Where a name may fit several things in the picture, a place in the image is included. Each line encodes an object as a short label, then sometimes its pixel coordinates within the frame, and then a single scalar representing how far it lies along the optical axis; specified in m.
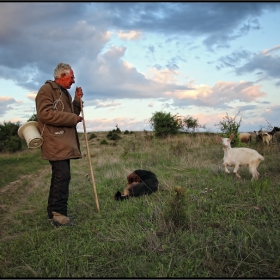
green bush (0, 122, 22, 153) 19.55
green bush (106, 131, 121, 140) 32.13
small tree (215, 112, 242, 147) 12.33
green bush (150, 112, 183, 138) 25.95
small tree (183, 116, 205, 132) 27.53
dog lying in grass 6.22
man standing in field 4.93
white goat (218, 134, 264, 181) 7.09
